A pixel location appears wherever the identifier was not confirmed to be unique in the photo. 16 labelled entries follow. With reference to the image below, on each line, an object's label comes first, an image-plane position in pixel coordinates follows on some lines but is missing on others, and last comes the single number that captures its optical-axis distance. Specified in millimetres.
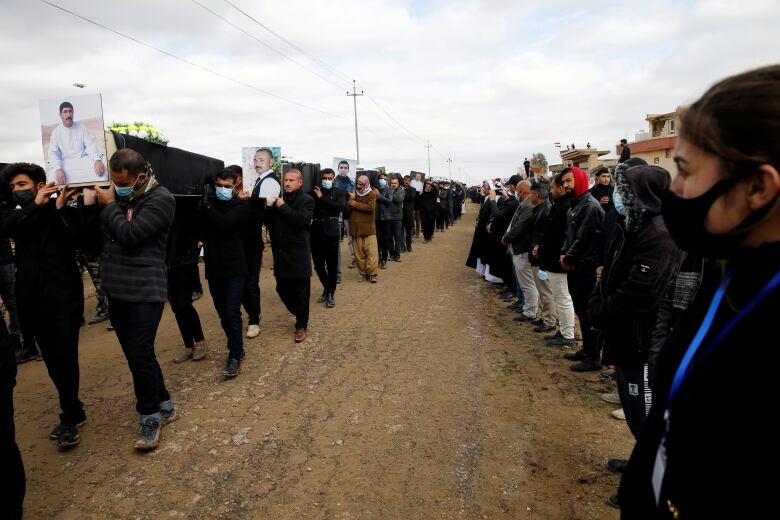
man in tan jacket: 9398
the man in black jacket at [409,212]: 15156
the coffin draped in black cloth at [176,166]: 4473
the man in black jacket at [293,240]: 5719
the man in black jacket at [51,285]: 3504
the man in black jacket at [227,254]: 4875
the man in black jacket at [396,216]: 12633
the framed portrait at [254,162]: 5656
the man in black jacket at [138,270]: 3430
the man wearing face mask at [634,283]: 2723
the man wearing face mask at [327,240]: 7582
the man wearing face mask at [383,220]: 11406
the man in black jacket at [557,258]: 5359
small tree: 79106
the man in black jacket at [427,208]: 17609
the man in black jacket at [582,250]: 4730
